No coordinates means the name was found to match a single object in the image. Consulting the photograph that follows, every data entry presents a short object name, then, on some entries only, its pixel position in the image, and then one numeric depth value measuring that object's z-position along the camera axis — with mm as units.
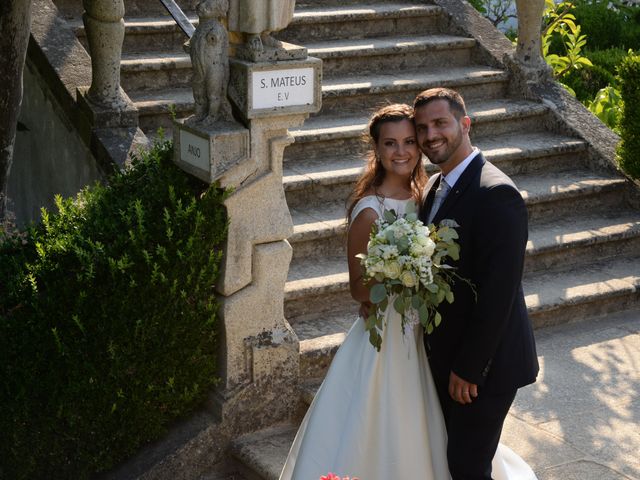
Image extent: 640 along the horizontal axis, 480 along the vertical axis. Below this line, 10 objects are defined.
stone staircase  6386
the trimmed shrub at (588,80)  11461
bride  4449
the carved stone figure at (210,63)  4812
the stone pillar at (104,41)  6238
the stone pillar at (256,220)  4906
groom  4078
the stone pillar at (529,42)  8312
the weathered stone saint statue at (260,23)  4805
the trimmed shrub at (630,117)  7664
